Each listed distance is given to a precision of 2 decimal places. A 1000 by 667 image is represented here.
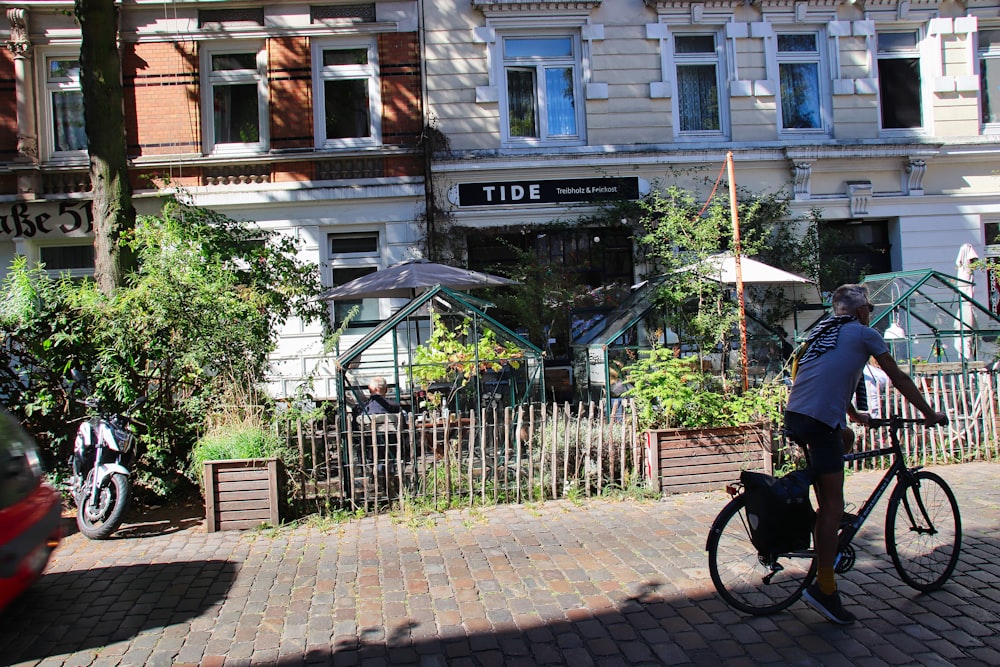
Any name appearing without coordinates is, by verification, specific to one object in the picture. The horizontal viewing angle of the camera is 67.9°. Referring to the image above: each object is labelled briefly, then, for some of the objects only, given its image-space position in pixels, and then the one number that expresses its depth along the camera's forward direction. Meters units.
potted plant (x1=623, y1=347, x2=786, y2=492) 6.92
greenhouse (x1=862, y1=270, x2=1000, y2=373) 9.35
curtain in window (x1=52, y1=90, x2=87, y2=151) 12.95
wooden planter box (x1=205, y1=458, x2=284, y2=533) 6.33
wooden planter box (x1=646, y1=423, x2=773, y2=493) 6.92
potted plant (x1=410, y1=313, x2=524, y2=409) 7.62
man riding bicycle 4.06
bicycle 4.23
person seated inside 7.74
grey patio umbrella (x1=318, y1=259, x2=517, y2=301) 8.87
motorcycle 6.25
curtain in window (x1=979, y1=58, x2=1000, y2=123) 13.73
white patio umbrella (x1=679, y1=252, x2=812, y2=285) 8.77
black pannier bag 4.15
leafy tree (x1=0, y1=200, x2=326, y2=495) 6.89
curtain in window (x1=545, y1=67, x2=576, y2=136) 13.17
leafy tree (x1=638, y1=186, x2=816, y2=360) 8.65
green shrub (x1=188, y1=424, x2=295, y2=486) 6.43
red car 3.54
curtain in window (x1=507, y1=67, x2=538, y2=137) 13.15
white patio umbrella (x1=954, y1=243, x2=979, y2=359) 10.05
